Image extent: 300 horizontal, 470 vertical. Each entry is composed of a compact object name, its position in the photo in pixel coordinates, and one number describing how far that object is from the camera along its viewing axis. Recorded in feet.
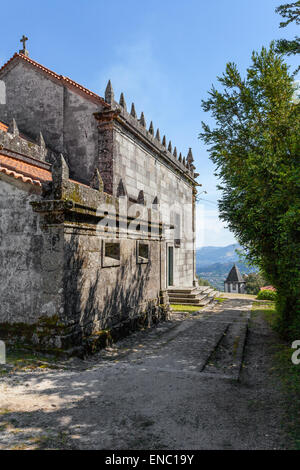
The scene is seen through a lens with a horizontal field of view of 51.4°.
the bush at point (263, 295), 72.04
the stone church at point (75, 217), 21.79
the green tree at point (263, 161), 21.11
